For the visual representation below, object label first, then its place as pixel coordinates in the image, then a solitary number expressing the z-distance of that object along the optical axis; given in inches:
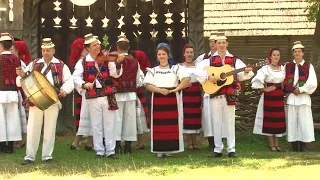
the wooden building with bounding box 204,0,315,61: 677.3
